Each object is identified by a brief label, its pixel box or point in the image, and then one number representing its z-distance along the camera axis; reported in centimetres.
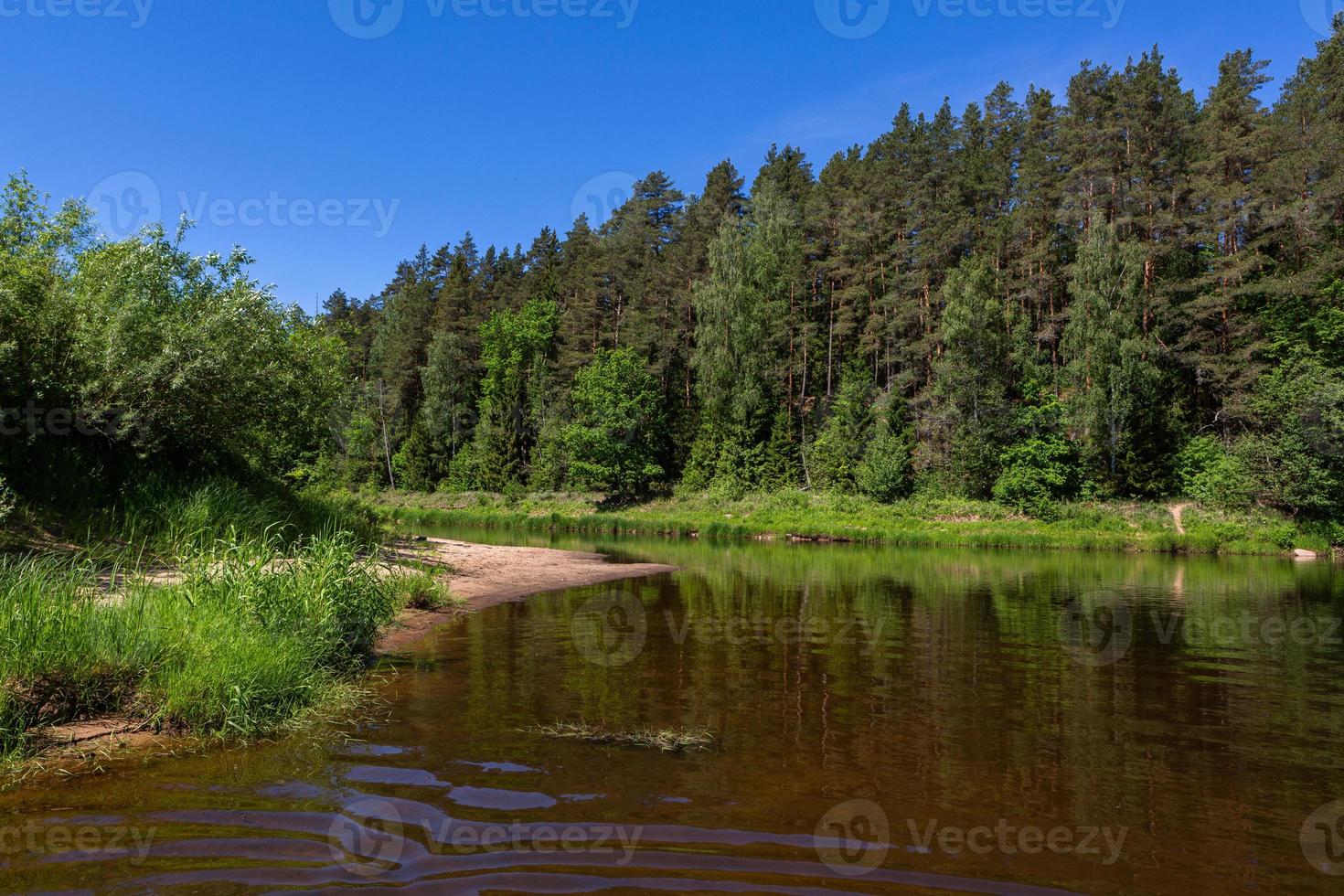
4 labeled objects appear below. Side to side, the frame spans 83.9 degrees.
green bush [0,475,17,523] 1094
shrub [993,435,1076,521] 4541
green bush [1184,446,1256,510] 4034
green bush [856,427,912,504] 5044
